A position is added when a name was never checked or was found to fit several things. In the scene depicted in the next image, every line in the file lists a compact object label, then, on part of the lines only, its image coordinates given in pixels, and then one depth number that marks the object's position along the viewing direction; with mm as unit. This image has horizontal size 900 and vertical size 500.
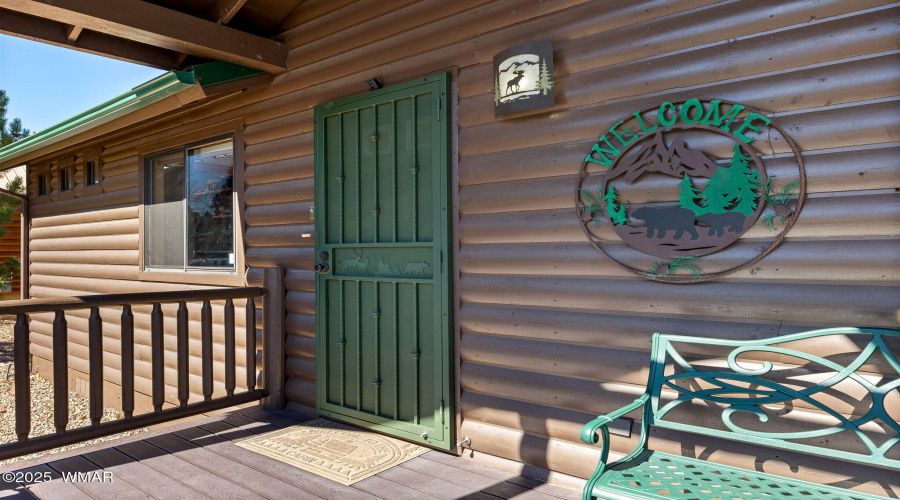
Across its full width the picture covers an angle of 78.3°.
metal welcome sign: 1988
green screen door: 2959
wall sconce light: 2504
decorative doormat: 2729
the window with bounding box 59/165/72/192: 6984
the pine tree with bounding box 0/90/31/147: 10562
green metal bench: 1710
